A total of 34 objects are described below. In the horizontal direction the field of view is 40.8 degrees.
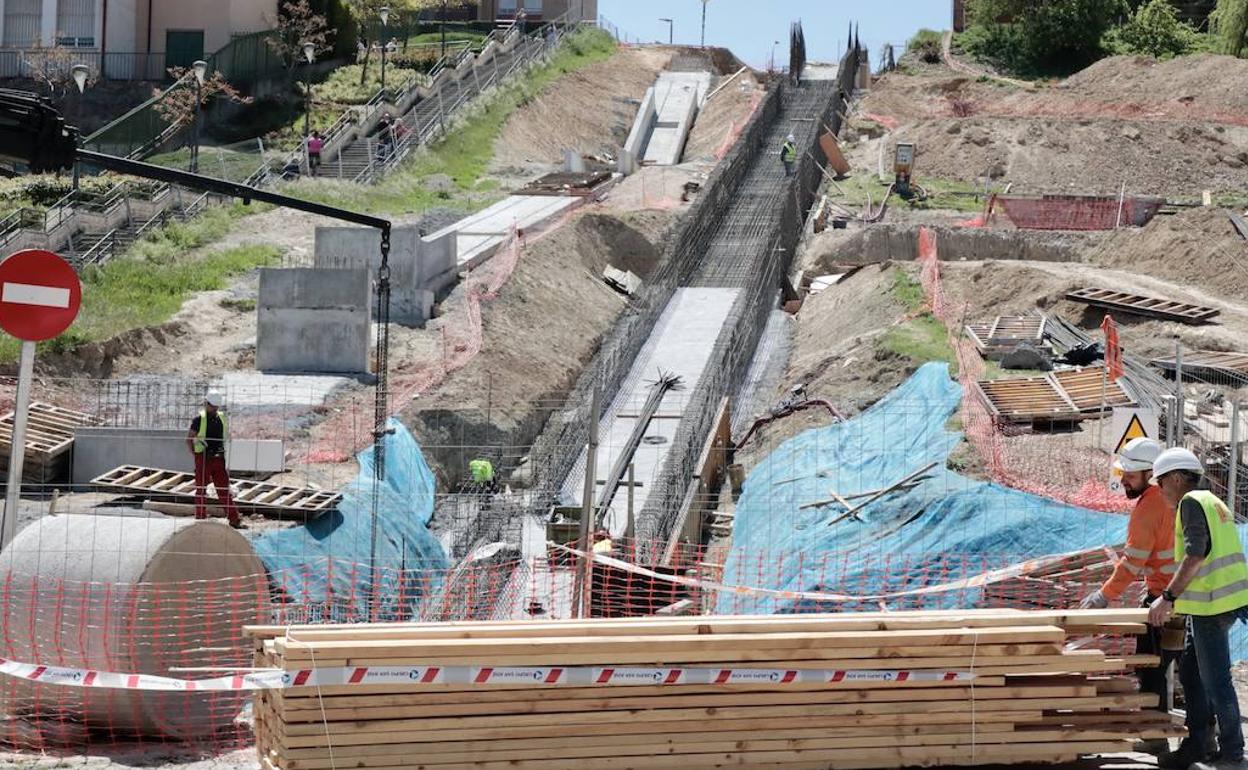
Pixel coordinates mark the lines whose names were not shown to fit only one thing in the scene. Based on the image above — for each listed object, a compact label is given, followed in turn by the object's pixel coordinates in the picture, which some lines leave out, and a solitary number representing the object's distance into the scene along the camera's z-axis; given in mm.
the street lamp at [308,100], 38709
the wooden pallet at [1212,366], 23156
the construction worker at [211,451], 16531
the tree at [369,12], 53906
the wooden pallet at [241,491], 17797
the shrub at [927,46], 66750
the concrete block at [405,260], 28719
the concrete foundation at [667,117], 51250
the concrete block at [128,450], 19781
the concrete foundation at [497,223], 34438
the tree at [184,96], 41500
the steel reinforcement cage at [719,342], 24969
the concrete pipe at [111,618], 10836
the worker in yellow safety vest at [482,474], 22594
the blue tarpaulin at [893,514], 16203
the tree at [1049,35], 65188
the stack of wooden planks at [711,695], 8516
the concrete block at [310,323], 26219
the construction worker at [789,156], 44734
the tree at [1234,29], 62188
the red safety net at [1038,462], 18031
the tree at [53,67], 43719
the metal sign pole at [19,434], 10828
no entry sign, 10719
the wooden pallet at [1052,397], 21953
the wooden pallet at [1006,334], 26047
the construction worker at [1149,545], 9336
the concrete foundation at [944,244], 38531
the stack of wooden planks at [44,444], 19578
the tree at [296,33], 49156
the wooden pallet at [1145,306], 27609
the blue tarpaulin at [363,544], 15906
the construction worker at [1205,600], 8758
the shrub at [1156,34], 66375
